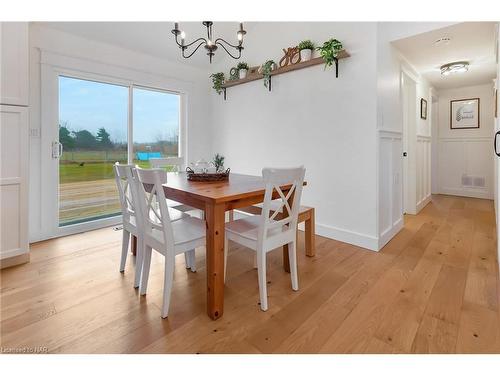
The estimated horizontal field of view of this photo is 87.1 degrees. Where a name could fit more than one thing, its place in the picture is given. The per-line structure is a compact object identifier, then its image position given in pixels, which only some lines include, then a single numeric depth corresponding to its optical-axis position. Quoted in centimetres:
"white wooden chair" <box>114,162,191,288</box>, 183
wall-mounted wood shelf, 275
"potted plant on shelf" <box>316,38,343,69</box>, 270
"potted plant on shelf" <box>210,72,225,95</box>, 423
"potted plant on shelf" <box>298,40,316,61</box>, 303
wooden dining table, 156
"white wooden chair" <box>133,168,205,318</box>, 158
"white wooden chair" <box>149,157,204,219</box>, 290
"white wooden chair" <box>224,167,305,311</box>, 164
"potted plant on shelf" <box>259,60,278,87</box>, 342
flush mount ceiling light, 344
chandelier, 202
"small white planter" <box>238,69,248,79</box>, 383
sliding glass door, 319
